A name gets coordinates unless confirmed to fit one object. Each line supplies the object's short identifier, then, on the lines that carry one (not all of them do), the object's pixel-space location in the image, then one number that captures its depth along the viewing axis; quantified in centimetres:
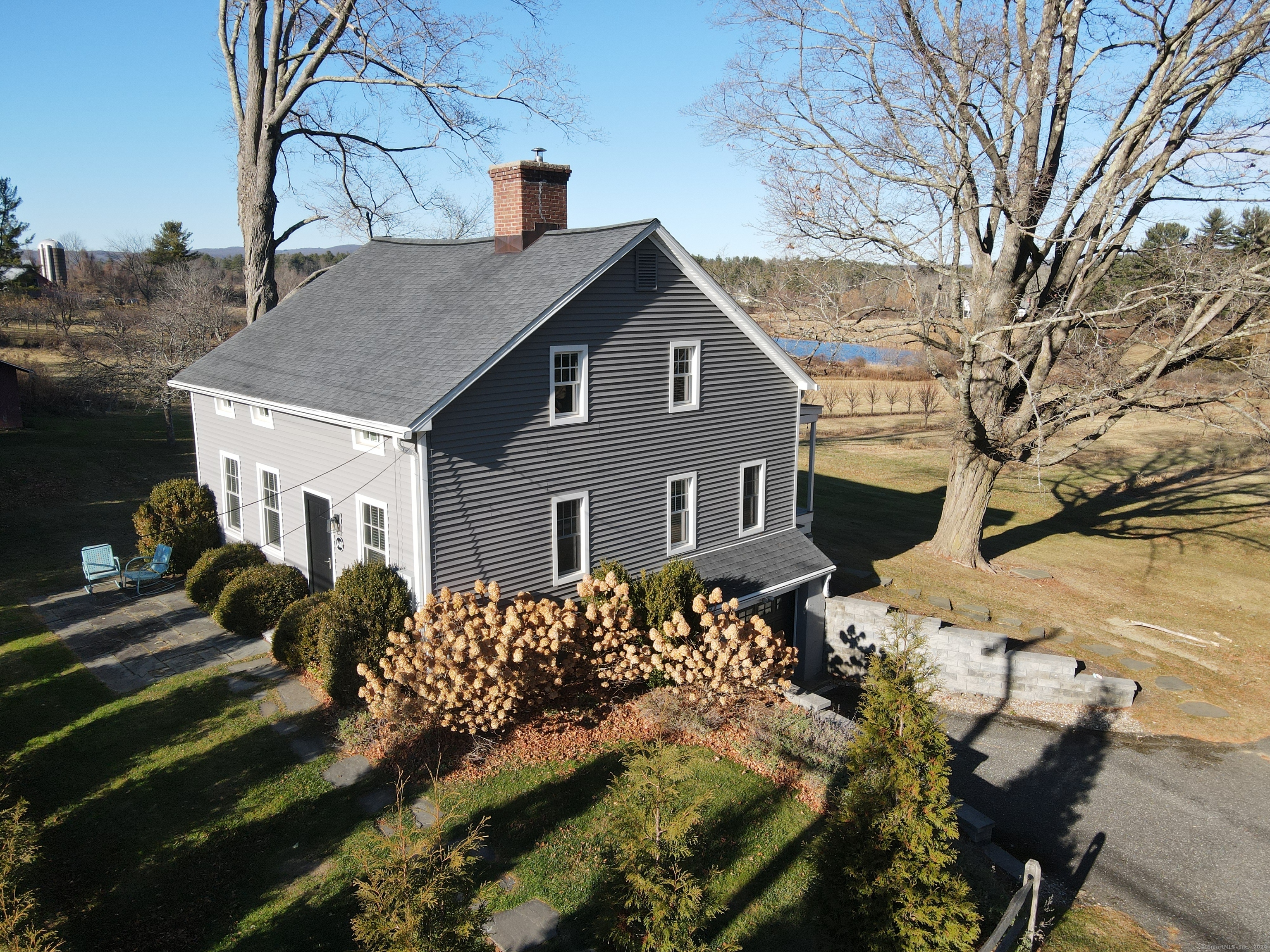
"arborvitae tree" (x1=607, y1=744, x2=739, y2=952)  736
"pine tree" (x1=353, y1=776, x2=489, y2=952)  628
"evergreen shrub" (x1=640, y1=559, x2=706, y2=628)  1423
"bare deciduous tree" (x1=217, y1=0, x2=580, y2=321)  2352
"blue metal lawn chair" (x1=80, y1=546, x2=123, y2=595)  1761
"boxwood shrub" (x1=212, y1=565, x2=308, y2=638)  1548
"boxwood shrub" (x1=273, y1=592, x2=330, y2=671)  1403
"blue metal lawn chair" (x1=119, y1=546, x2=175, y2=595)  1769
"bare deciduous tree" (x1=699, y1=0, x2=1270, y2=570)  1823
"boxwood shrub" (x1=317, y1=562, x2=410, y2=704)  1262
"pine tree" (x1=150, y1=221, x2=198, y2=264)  6438
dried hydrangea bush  1163
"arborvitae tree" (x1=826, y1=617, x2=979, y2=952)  769
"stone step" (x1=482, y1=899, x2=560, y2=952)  838
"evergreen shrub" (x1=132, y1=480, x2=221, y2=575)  1881
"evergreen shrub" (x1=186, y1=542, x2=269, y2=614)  1664
